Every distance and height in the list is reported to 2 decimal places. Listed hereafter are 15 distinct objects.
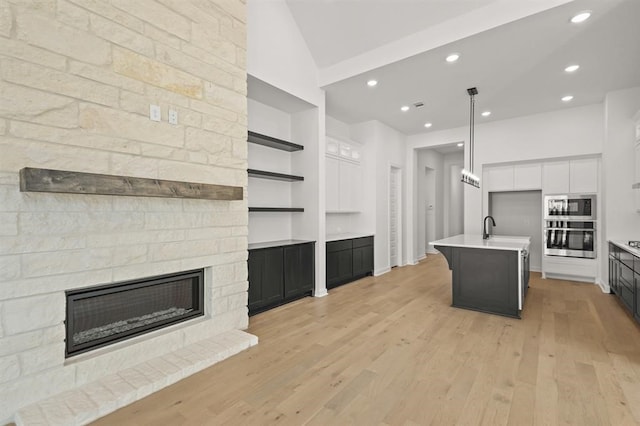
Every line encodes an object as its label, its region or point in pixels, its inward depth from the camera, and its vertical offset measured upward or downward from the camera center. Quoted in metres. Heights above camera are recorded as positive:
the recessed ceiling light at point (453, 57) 3.67 +1.91
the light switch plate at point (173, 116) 2.60 +0.82
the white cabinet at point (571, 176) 5.39 +0.70
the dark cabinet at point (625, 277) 3.37 -0.78
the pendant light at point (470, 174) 4.57 +0.60
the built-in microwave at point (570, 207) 5.32 +0.14
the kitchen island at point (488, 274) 3.62 -0.75
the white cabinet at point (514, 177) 5.93 +0.75
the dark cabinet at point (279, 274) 3.74 -0.82
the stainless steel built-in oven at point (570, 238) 5.33 -0.43
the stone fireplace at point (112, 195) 1.85 +0.17
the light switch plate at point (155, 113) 2.47 +0.81
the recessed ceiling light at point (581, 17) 2.93 +1.93
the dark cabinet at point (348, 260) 5.04 -0.82
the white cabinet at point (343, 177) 5.46 +0.69
